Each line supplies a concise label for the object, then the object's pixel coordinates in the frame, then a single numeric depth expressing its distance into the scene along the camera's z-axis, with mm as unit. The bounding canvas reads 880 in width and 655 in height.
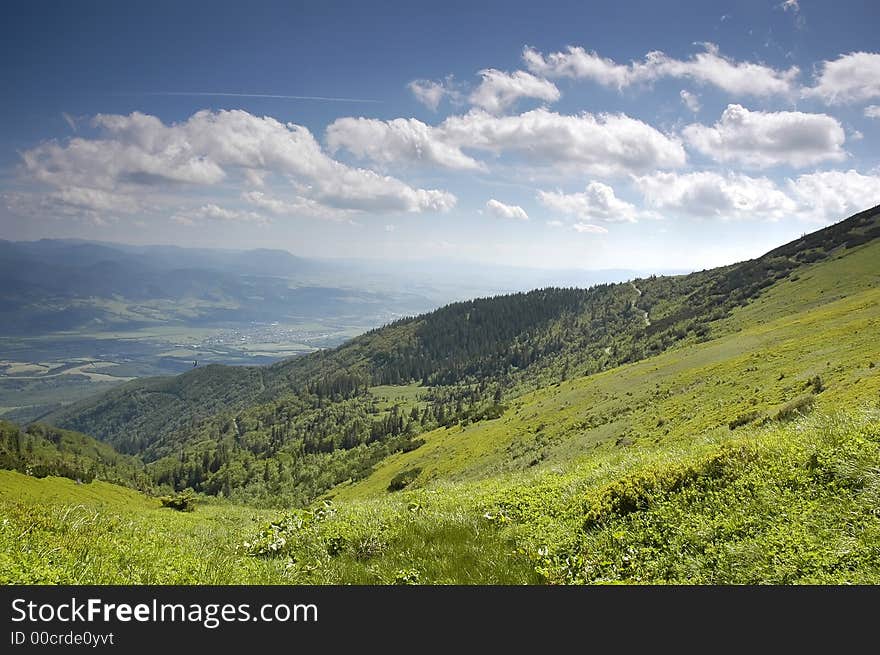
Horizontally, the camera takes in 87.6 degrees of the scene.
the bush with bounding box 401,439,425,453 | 130612
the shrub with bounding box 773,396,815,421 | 19328
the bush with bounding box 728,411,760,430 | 24125
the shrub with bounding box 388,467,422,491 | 75500
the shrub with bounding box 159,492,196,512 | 40262
